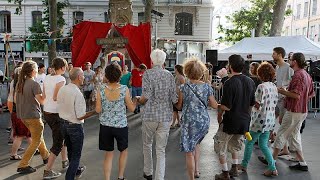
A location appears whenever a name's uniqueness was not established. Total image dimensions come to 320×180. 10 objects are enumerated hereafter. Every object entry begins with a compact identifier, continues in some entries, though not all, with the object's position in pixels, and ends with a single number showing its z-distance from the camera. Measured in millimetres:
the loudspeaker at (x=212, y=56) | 16172
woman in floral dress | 4965
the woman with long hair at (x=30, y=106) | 5746
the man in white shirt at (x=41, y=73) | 9102
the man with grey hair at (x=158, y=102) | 5039
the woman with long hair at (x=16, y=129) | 6586
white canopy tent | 14805
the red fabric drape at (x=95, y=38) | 9984
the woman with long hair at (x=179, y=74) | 7071
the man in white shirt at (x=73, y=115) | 4883
